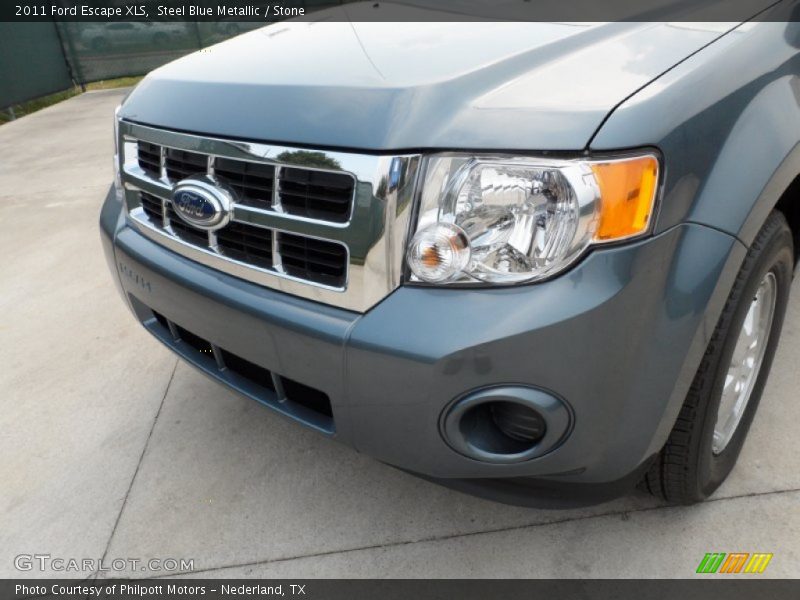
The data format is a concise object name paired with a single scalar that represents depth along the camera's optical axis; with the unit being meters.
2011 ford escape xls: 1.20
